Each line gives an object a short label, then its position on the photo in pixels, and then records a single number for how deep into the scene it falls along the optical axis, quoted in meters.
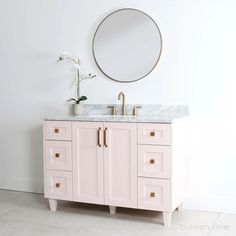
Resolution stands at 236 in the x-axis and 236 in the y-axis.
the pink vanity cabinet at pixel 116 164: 3.07
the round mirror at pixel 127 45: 3.57
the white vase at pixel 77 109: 3.72
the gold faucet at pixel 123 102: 3.64
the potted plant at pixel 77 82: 3.73
